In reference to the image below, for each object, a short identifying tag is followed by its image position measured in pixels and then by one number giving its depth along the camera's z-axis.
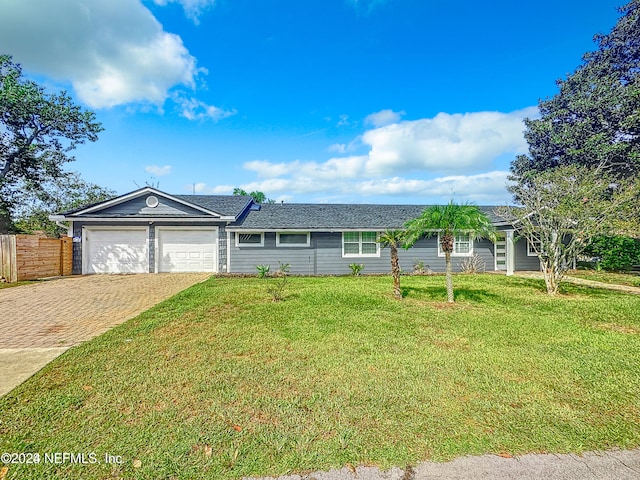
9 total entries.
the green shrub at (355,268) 14.27
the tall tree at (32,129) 18.20
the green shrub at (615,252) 14.49
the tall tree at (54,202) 24.98
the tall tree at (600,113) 15.97
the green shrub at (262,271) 13.51
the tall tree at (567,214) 8.98
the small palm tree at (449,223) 7.79
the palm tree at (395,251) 8.41
